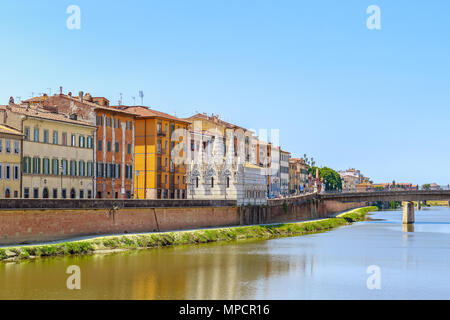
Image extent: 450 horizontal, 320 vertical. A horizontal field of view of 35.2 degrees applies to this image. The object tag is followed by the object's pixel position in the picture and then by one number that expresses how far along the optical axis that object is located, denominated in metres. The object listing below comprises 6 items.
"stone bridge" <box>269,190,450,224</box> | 104.81
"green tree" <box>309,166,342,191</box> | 194.25
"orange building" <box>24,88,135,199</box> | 73.00
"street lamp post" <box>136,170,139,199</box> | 82.16
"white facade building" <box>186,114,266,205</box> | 79.75
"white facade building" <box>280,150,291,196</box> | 150.12
